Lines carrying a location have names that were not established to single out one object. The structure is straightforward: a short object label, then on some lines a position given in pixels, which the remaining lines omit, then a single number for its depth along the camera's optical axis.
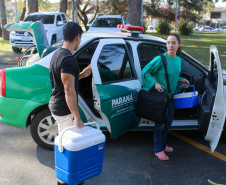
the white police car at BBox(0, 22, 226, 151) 3.55
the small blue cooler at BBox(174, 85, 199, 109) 3.65
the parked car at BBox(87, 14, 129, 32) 15.61
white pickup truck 13.96
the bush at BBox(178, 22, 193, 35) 28.16
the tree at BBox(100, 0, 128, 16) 32.16
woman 3.58
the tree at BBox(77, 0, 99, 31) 33.12
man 2.43
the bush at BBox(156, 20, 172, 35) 27.81
